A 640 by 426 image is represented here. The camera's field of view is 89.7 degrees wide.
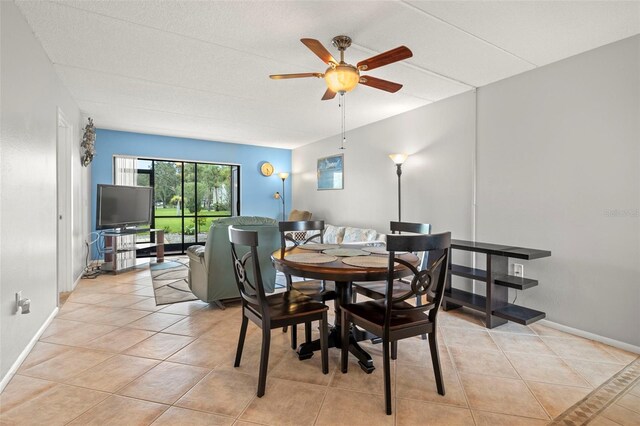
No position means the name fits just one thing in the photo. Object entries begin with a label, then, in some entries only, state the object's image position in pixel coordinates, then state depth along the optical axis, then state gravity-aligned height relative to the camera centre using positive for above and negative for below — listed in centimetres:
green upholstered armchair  320 -50
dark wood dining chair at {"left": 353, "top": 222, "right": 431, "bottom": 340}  231 -60
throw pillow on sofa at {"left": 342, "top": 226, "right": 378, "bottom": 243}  469 -38
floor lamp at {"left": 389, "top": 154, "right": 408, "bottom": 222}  431 +61
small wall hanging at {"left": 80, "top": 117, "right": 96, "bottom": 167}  458 +91
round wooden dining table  184 -39
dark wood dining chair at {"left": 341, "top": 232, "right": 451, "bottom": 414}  170 -63
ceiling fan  212 +103
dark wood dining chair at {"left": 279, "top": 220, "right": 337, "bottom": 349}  241 -64
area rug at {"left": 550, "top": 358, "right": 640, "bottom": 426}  167 -108
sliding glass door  657 +28
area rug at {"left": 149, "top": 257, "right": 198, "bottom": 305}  370 -101
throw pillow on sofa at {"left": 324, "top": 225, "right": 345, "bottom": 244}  534 -42
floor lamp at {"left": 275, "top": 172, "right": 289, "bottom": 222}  732 +69
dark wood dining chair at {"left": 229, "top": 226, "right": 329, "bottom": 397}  185 -63
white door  379 +3
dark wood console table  276 -66
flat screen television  485 +3
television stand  497 -65
